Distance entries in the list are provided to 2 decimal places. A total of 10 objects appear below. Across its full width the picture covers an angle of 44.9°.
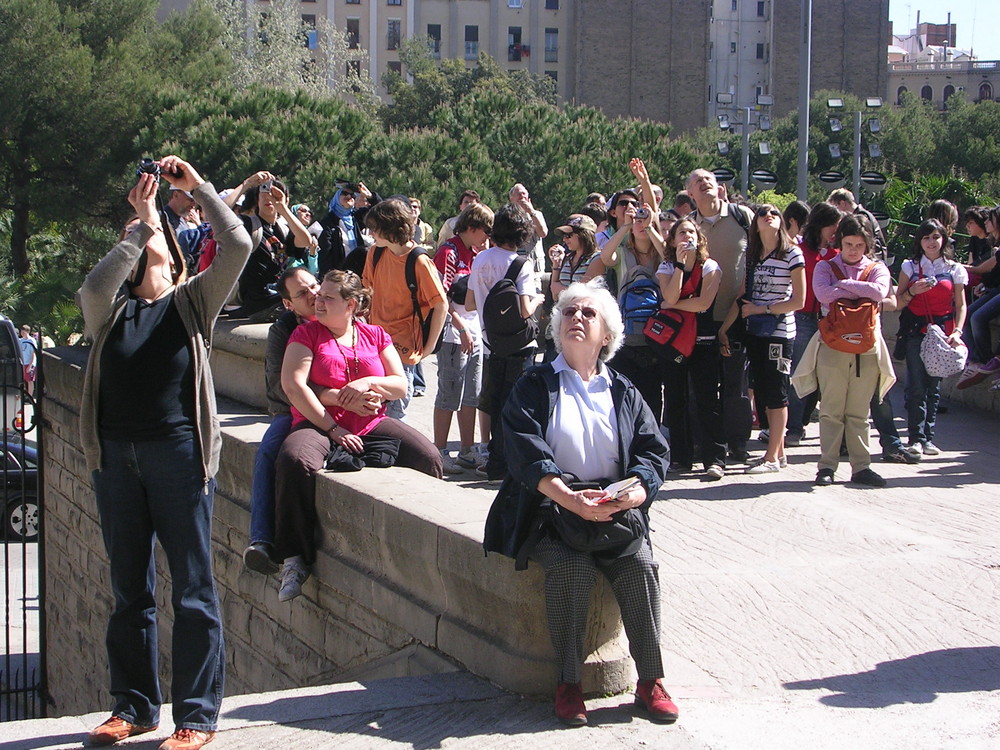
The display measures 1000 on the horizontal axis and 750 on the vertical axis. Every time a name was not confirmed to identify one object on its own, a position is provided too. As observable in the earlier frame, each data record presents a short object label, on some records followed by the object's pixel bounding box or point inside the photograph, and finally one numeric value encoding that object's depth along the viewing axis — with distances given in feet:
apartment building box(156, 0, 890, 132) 284.41
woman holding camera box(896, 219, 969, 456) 30.30
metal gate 30.35
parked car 48.52
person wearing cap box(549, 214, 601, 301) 28.17
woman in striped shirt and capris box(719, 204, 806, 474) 26.89
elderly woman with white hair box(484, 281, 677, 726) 14.21
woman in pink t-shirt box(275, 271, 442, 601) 20.15
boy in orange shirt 24.54
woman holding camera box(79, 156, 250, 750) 13.67
